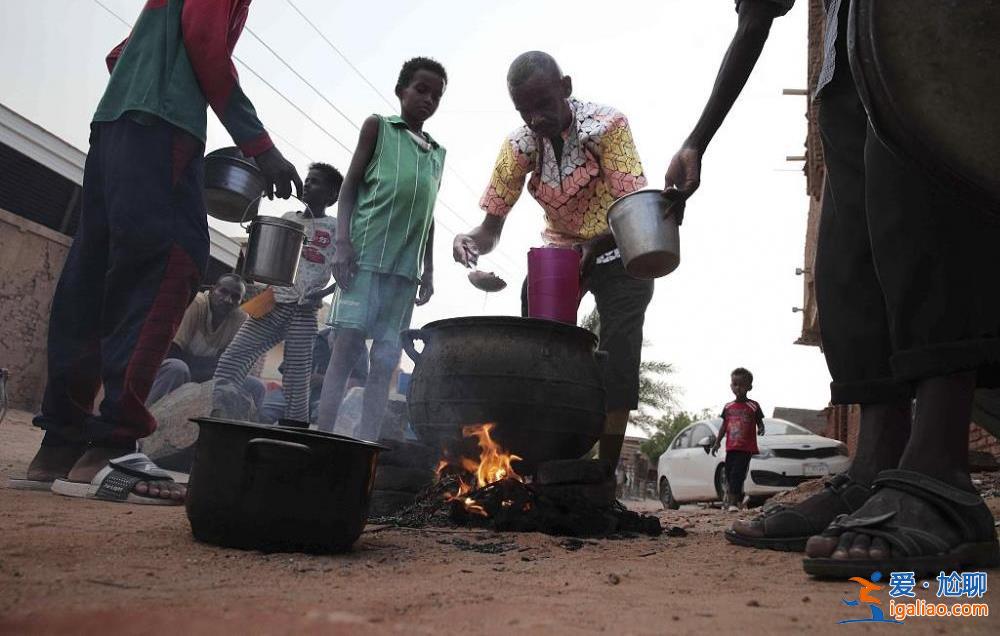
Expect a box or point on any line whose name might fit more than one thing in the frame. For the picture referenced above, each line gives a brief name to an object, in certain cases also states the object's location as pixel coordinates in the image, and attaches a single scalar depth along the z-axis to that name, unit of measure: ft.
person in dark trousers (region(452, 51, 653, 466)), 12.17
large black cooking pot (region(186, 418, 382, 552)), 6.35
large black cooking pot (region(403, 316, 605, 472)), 10.29
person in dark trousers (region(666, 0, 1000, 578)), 5.27
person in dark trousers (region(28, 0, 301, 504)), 10.09
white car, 31.63
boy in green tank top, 14.66
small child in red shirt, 30.09
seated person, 22.89
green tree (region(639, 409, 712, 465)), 135.74
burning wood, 9.29
